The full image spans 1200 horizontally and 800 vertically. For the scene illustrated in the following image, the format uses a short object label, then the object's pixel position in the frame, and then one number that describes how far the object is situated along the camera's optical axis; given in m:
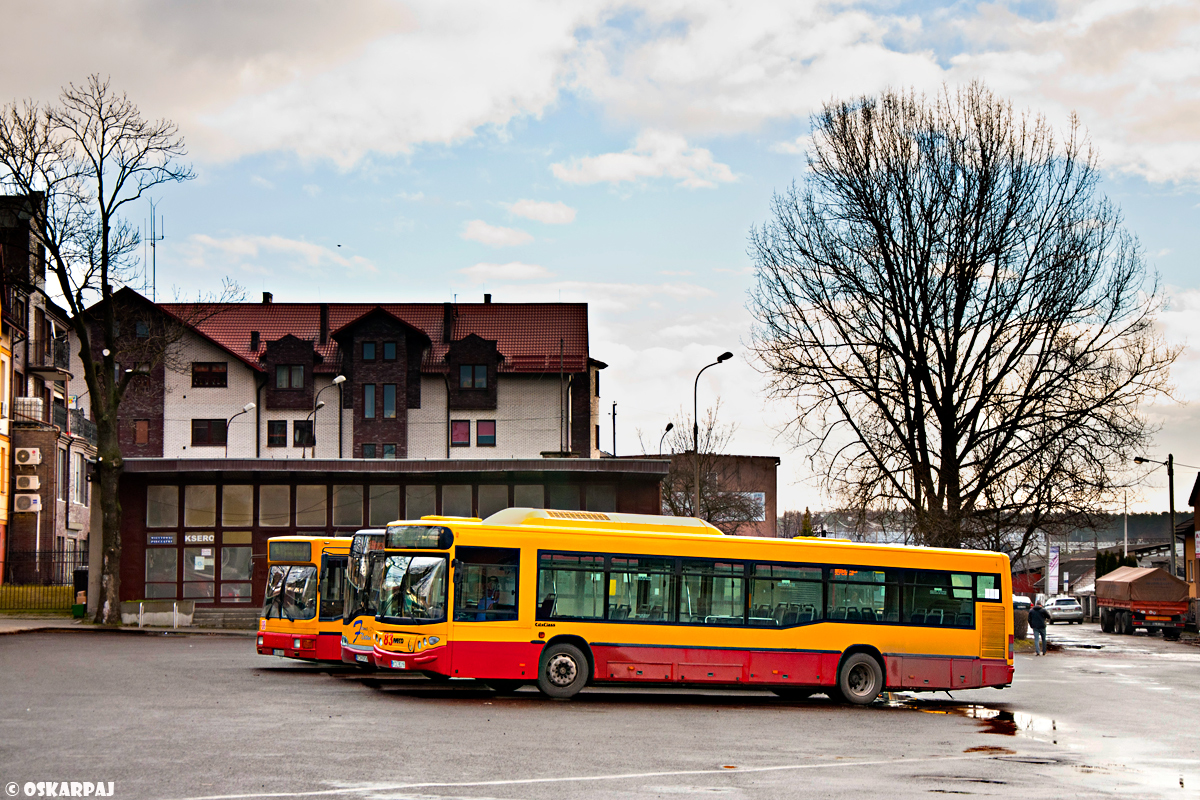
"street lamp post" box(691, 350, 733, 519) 39.66
